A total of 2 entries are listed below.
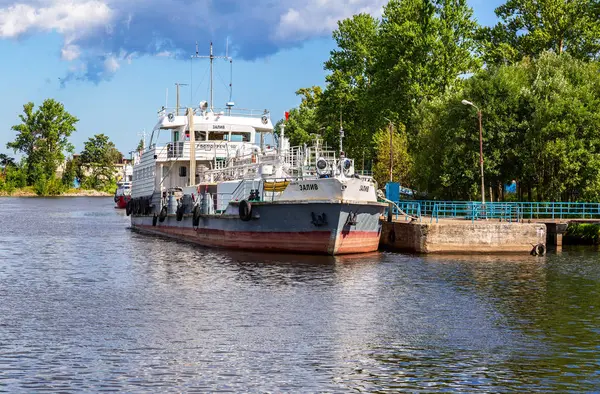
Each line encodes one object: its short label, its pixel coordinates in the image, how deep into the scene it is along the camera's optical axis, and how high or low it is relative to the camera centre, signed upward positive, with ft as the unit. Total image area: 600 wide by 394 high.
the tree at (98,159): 643.04 +40.06
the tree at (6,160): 630.74 +36.66
